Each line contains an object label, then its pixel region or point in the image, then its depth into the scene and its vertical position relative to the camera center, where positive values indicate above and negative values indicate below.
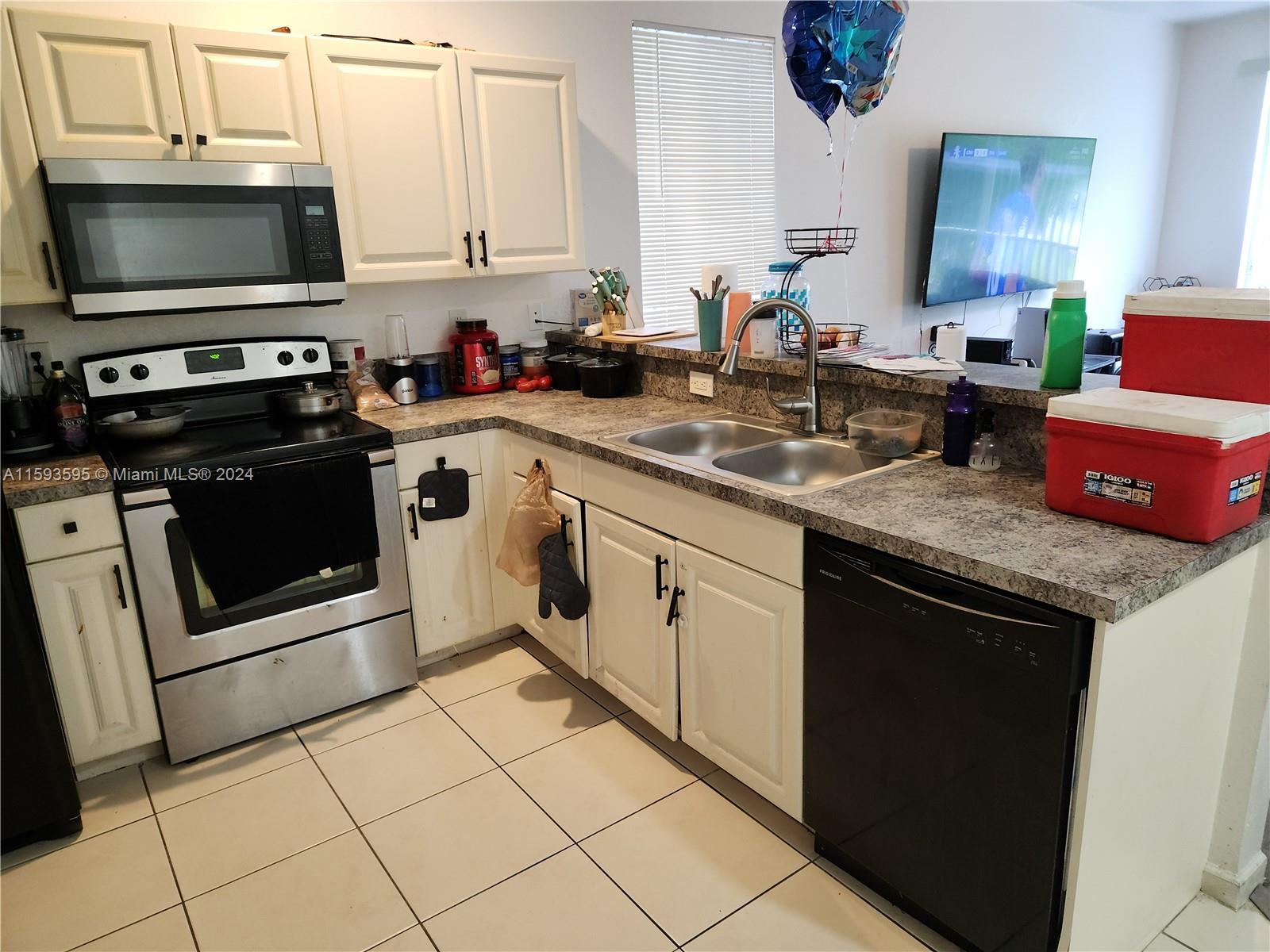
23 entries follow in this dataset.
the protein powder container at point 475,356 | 3.12 -0.30
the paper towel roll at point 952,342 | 2.21 -0.22
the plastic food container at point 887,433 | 2.06 -0.43
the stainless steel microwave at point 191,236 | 2.21 +0.14
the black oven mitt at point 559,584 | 2.45 -0.91
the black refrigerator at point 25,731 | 1.97 -1.06
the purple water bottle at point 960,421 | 1.94 -0.38
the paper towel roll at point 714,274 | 2.68 -0.02
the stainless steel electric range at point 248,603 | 2.25 -0.86
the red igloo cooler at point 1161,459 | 1.37 -0.36
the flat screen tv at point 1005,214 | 4.70 +0.25
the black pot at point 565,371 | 3.17 -0.37
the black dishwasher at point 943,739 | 1.35 -0.87
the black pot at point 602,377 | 2.99 -0.38
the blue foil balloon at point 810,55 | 2.19 +0.56
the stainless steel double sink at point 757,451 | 2.20 -0.52
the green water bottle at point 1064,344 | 1.78 -0.20
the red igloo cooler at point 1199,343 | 1.46 -0.17
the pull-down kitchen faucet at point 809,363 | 2.18 -0.26
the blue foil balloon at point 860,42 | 2.15 +0.57
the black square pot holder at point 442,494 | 2.68 -0.70
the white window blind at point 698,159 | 3.67 +0.49
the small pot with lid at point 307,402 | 2.72 -0.39
